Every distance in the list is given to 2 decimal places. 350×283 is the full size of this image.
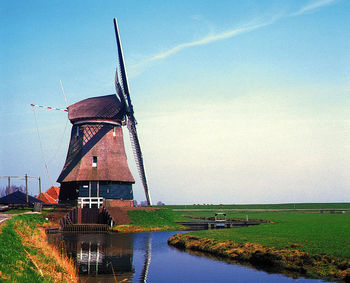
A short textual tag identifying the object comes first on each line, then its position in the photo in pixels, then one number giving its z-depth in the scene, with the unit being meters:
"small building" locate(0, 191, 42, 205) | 56.28
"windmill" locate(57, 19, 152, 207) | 46.78
